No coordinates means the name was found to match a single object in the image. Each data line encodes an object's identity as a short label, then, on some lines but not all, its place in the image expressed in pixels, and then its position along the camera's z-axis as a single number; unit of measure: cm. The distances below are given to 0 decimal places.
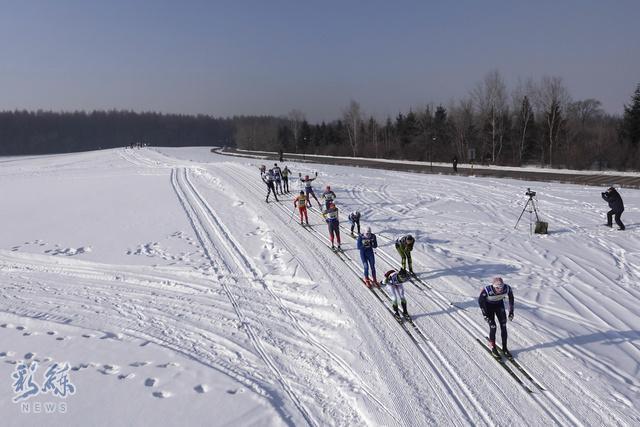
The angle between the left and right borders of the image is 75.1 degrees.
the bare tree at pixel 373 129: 8651
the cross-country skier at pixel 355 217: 1507
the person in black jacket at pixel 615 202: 1675
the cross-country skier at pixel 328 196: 1630
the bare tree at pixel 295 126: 9608
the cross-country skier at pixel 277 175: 2365
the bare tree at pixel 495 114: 5369
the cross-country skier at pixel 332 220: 1483
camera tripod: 1757
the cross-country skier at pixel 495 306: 817
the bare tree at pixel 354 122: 7623
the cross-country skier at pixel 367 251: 1152
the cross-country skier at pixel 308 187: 2065
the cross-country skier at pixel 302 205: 1851
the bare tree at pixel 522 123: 5325
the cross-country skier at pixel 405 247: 1167
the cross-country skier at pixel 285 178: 2499
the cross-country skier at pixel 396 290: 989
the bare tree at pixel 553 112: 5094
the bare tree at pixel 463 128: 6177
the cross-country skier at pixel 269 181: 2330
